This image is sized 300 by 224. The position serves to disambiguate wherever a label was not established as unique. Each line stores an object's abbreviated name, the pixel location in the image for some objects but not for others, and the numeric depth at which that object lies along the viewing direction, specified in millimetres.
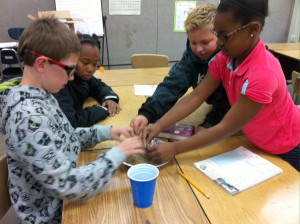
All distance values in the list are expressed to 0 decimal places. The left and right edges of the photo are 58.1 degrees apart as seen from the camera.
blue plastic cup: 815
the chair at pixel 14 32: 4402
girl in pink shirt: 1010
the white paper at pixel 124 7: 4383
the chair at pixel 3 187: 1031
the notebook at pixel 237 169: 965
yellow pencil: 919
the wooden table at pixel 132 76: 2283
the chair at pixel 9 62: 3644
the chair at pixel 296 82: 2781
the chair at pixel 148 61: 3051
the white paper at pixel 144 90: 1962
